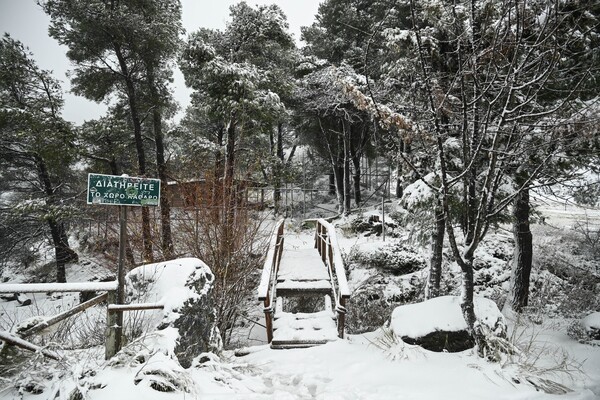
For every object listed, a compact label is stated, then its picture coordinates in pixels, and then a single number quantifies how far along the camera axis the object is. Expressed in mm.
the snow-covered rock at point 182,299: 3170
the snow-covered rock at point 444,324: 3818
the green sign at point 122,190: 2996
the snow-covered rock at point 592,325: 4574
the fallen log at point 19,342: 2371
